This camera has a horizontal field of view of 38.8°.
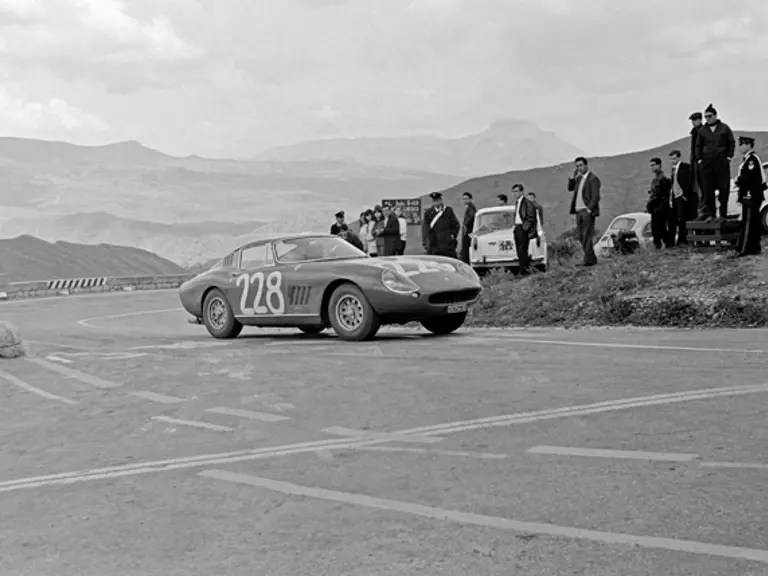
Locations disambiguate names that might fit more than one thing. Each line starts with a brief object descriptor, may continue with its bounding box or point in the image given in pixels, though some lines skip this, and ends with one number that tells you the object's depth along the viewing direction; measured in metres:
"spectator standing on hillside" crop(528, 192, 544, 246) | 20.55
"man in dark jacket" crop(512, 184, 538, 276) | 19.34
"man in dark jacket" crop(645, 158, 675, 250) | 19.36
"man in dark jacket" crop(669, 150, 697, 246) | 18.95
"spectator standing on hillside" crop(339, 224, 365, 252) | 20.94
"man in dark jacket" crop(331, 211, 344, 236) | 21.52
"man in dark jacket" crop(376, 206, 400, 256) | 22.52
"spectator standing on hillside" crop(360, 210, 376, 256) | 23.50
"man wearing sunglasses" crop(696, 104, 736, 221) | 16.92
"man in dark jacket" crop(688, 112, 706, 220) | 17.25
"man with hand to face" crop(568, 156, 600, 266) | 18.41
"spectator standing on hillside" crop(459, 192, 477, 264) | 22.16
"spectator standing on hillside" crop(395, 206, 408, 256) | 22.67
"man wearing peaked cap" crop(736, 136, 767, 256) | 15.62
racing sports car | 13.08
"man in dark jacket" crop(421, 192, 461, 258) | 21.69
